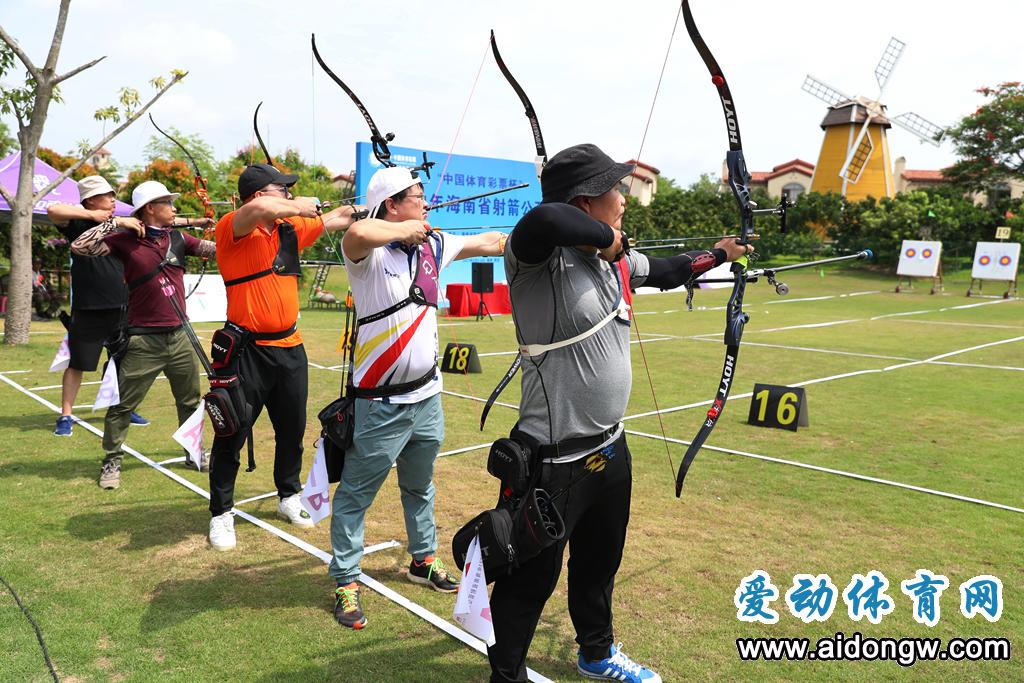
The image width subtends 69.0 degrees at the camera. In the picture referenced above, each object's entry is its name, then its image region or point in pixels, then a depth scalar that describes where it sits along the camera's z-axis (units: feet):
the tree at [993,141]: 120.06
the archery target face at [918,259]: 94.63
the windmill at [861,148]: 147.54
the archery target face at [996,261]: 87.25
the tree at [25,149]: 36.94
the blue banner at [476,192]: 67.05
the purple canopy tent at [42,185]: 42.22
